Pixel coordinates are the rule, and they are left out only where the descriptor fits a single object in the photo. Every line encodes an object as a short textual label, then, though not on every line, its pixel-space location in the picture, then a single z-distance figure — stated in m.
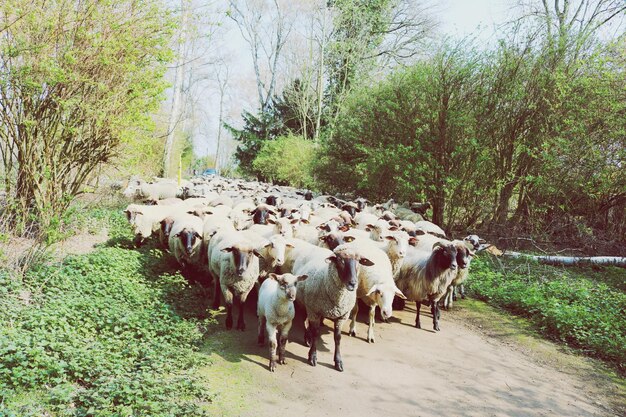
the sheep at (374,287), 6.56
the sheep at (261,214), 10.29
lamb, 5.72
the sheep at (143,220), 10.43
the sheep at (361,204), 14.67
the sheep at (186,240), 8.57
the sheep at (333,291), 5.91
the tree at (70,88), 7.27
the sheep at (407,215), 14.46
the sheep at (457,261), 7.79
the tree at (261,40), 36.34
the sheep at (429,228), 10.99
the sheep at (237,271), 6.77
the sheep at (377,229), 9.40
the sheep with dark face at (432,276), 7.72
